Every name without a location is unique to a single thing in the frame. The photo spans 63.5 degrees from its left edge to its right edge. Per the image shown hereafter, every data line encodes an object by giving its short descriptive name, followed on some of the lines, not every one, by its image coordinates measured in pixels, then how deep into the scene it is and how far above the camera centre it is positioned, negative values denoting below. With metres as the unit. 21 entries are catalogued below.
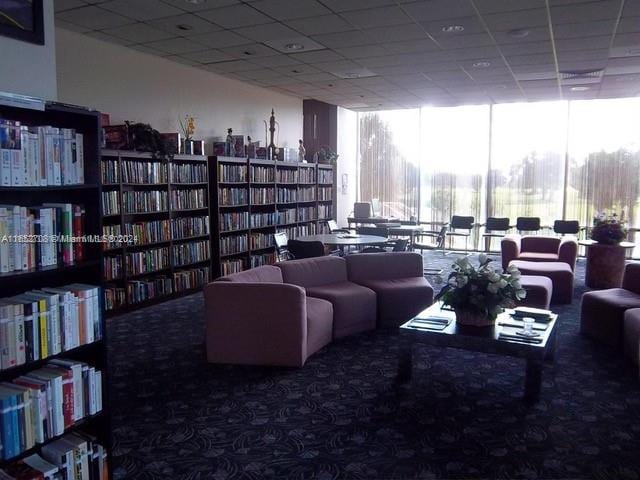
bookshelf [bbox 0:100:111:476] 2.29 -0.43
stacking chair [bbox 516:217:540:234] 10.37 -0.53
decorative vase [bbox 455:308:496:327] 4.05 -0.95
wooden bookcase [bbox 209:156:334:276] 7.95 -0.15
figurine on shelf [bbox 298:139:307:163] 10.31 +0.89
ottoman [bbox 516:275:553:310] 5.93 -1.12
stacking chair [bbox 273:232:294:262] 7.70 -0.67
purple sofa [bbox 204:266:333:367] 4.30 -1.05
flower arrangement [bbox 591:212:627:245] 7.45 -0.49
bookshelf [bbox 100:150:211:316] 6.12 -0.37
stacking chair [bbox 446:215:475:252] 11.05 -0.58
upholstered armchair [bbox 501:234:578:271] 7.58 -0.80
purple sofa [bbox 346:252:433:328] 5.56 -0.95
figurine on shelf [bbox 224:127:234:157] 8.20 +0.82
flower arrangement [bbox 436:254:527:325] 3.99 -0.75
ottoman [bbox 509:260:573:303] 6.73 -1.06
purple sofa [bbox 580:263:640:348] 4.91 -1.08
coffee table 3.66 -1.03
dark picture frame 2.39 +0.84
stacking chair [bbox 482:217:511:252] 10.64 -0.57
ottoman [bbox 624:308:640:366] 4.35 -1.18
